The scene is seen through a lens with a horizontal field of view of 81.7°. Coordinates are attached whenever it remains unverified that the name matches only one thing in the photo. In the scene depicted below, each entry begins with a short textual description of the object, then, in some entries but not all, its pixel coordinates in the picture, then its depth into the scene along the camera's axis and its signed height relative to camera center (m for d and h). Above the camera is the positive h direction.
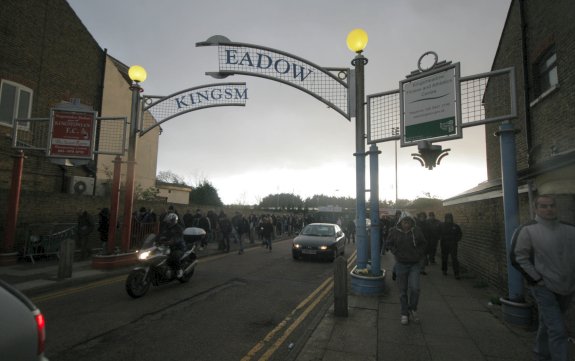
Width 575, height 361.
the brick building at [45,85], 12.17 +5.56
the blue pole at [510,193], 5.34 +0.40
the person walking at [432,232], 10.62 -0.53
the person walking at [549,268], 3.38 -0.53
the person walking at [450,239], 9.33 -0.68
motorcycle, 6.73 -1.28
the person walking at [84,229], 11.61 -0.73
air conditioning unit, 15.53 +1.09
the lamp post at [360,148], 7.31 +1.47
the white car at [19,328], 1.88 -0.73
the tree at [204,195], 36.62 +1.71
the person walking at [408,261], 5.56 -0.79
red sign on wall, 10.16 +2.26
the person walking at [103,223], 12.11 -0.53
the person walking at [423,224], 10.36 -0.30
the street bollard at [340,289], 5.68 -1.30
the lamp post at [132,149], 10.52 +1.97
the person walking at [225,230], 14.74 -0.85
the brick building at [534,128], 5.54 +2.24
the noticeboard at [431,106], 6.14 +2.10
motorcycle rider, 7.43 -0.66
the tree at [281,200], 98.06 +3.75
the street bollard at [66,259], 8.19 -1.27
